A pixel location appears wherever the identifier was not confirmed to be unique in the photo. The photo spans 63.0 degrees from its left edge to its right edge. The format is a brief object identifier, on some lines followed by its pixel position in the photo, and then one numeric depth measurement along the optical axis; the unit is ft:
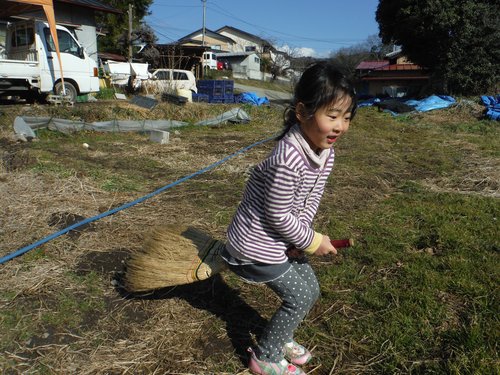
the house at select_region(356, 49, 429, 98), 81.51
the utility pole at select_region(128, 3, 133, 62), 87.02
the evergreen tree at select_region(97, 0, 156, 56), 97.81
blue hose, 9.43
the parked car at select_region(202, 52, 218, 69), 143.43
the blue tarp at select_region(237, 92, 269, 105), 52.27
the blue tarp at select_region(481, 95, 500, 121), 36.99
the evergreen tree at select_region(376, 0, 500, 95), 46.70
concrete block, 26.05
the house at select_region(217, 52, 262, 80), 161.37
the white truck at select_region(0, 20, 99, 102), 34.32
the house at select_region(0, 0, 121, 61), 49.48
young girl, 5.38
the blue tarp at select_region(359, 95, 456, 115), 42.93
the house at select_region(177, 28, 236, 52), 194.39
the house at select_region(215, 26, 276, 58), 197.88
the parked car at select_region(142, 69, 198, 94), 45.95
